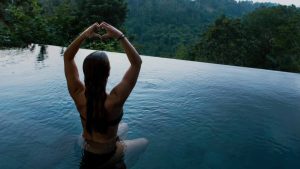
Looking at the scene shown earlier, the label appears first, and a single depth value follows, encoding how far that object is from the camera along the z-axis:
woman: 2.27
